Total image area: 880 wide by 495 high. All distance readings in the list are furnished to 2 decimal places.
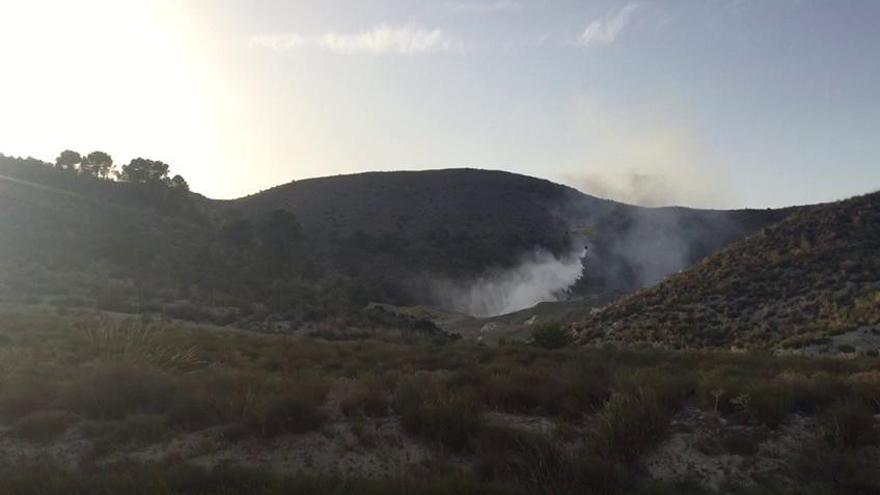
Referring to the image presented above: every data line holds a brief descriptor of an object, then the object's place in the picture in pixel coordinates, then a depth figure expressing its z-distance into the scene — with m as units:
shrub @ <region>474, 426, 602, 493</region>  8.37
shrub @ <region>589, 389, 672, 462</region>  9.27
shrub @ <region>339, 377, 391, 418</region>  12.03
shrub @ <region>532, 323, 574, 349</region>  31.09
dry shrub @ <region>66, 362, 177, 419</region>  12.70
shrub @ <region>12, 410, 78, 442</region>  11.62
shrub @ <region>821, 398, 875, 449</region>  8.95
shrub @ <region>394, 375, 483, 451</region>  10.45
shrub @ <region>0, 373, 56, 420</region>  12.64
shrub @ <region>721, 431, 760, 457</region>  9.26
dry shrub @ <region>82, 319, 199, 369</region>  16.95
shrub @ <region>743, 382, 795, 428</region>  9.95
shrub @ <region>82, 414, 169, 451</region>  11.21
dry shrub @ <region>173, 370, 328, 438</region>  11.33
